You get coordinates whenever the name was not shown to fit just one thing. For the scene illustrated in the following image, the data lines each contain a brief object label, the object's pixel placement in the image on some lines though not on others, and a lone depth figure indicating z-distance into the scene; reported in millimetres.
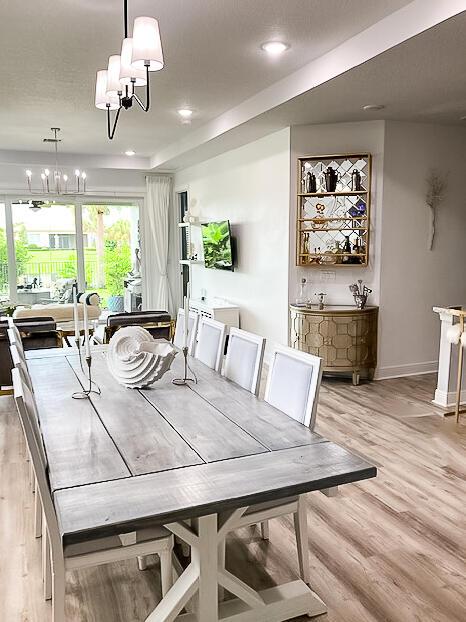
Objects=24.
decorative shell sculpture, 2693
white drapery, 9164
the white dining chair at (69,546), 1770
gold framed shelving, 5457
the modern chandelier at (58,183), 8180
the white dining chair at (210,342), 3305
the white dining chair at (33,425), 1893
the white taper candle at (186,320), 3211
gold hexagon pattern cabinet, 5301
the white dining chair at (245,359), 2813
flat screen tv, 6992
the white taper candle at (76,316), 2602
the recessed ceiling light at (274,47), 3693
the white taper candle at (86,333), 2515
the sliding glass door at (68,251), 8453
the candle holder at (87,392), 2557
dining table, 1560
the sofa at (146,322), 5281
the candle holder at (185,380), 2803
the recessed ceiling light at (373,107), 4719
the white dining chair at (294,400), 2086
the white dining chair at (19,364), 2580
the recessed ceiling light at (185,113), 5547
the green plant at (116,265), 9180
